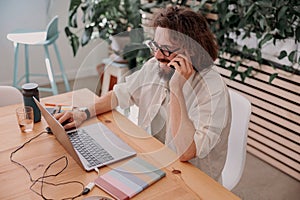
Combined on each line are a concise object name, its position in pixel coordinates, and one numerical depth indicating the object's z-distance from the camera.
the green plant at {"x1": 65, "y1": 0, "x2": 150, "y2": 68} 2.88
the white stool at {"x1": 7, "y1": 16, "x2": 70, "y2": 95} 3.09
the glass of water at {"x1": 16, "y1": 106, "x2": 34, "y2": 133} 1.56
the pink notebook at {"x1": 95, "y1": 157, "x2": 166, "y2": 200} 1.17
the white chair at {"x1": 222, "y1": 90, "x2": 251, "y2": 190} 1.53
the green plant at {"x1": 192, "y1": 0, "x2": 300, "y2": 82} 2.20
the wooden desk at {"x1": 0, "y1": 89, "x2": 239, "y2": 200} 1.17
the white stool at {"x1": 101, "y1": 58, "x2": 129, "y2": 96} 1.75
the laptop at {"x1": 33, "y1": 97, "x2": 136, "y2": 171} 1.32
